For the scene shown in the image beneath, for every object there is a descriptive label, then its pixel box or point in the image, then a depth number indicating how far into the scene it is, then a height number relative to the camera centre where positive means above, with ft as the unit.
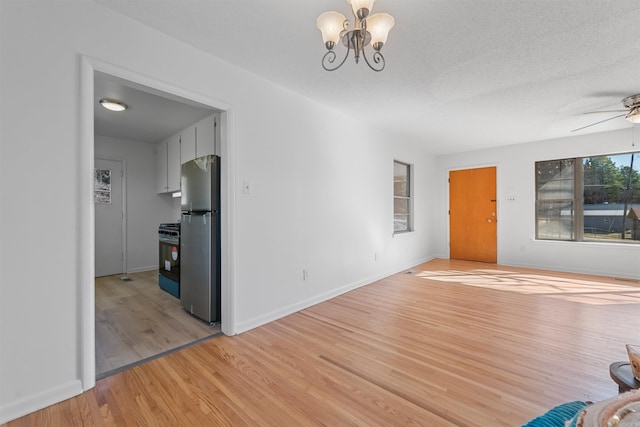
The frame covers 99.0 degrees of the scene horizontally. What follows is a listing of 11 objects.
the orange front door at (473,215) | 19.02 -0.08
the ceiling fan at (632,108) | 10.24 +4.17
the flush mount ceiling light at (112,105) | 10.61 +4.38
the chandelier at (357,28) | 4.95 +3.46
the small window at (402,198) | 17.31 +1.06
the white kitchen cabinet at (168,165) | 14.58 +2.82
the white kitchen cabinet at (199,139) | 11.10 +3.39
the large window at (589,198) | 15.06 +0.90
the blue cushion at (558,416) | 2.49 -1.94
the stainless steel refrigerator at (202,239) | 8.67 -0.82
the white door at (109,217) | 15.48 -0.15
